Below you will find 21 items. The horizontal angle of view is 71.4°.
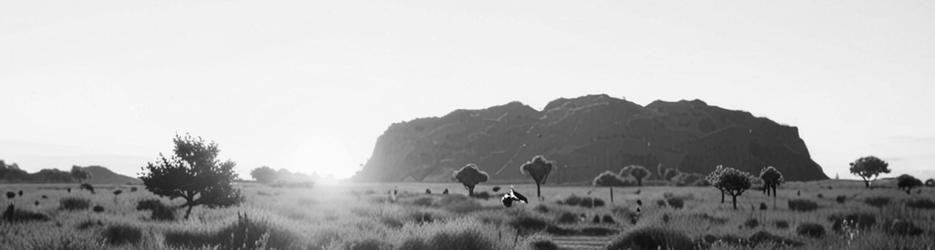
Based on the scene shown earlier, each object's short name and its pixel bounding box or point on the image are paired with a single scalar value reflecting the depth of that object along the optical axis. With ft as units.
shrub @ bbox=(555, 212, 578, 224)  102.86
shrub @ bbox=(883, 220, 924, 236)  57.26
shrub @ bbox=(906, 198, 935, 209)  122.11
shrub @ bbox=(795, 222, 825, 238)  64.36
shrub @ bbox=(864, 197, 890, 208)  134.61
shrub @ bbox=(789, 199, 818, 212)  118.20
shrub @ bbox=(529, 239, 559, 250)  64.55
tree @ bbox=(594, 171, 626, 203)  358.35
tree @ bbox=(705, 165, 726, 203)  132.00
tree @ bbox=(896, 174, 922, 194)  254.16
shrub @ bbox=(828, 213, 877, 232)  73.50
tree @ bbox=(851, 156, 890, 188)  405.59
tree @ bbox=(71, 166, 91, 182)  451.12
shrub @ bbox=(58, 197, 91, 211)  115.03
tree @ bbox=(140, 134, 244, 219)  91.71
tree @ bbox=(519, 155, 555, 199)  239.71
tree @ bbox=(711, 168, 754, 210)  126.21
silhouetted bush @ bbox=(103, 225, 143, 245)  54.90
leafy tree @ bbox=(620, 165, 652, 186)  394.23
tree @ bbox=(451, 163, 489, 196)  220.23
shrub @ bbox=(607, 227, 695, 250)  54.34
